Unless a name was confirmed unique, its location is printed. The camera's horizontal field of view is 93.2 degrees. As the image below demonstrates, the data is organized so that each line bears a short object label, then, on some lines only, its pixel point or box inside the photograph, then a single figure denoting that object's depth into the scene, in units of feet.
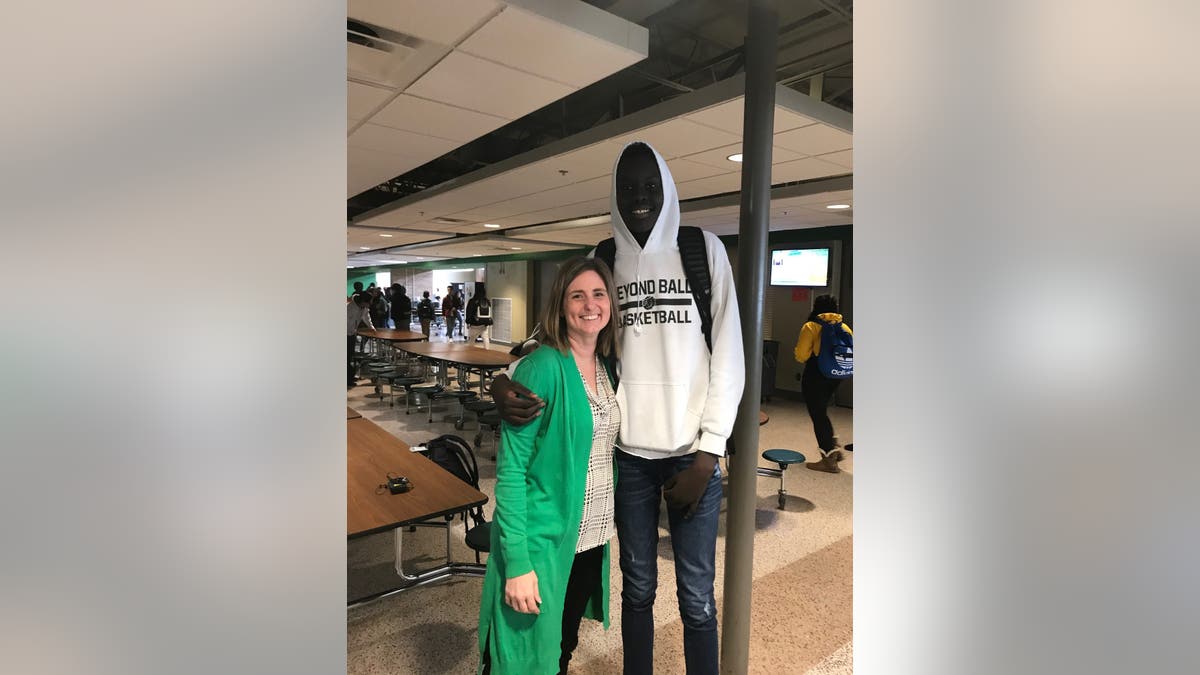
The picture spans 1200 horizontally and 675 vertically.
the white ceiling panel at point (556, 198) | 17.03
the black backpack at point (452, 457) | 9.52
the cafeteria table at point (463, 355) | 20.65
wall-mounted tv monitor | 26.91
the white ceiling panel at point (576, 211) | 20.88
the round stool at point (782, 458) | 12.55
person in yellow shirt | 16.17
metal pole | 5.87
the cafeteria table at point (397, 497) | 6.86
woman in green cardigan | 4.46
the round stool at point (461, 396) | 20.08
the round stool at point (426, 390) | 21.52
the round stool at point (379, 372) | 25.09
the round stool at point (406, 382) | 22.64
